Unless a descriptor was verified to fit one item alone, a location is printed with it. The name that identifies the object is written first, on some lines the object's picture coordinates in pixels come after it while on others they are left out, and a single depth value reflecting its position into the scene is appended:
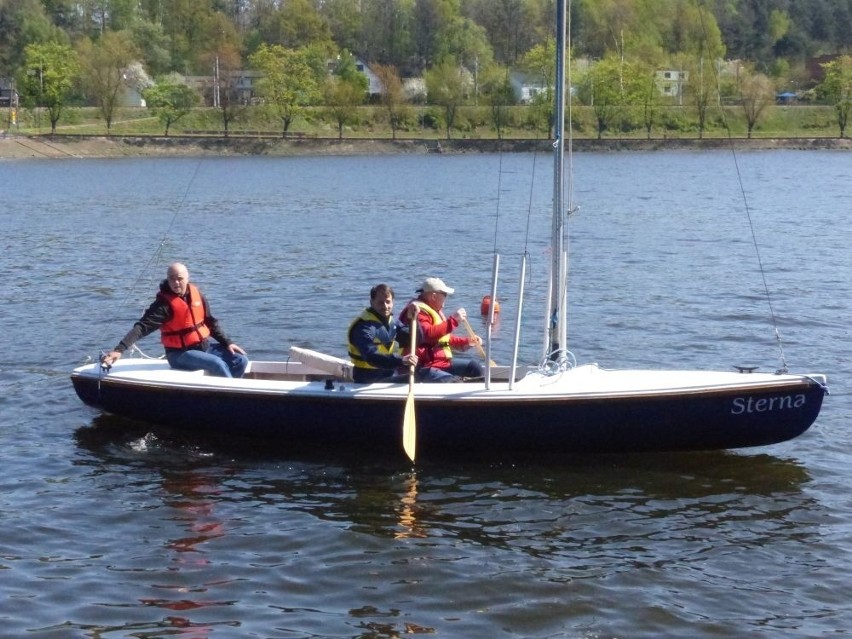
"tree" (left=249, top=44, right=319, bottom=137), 98.88
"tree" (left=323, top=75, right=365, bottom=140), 98.44
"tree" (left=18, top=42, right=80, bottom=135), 93.38
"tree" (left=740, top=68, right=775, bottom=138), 96.19
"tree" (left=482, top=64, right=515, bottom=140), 86.53
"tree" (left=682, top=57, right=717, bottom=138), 94.50
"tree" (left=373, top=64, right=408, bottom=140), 99.19
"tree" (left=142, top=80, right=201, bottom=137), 94.44
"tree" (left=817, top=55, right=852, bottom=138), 99.56
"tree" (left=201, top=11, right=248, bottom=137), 99.62
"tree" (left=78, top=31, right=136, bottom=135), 94.61
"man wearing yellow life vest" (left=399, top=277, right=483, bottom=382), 11.93
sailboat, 11.15
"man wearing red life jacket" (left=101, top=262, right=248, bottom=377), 12.59
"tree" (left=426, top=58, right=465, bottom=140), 98.19
